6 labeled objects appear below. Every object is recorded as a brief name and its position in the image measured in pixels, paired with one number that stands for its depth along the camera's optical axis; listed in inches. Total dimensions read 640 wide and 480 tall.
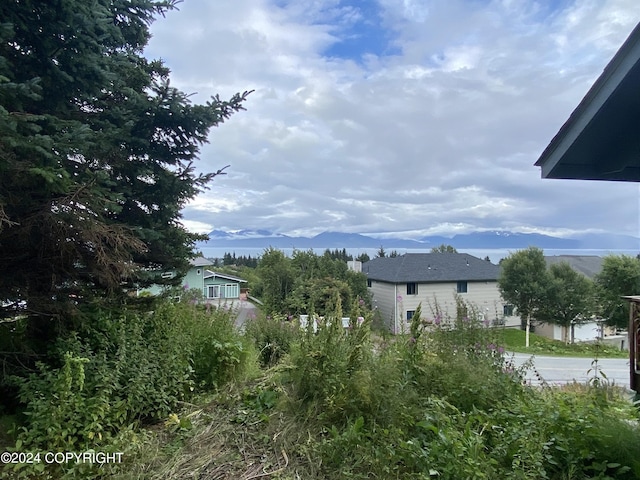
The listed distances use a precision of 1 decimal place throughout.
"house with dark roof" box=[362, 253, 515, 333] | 763.4
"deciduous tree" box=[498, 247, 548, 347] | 679.7
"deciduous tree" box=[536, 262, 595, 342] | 677.3
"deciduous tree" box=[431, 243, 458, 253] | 1230.9
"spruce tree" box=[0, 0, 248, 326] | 98.9
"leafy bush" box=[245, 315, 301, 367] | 167.8
